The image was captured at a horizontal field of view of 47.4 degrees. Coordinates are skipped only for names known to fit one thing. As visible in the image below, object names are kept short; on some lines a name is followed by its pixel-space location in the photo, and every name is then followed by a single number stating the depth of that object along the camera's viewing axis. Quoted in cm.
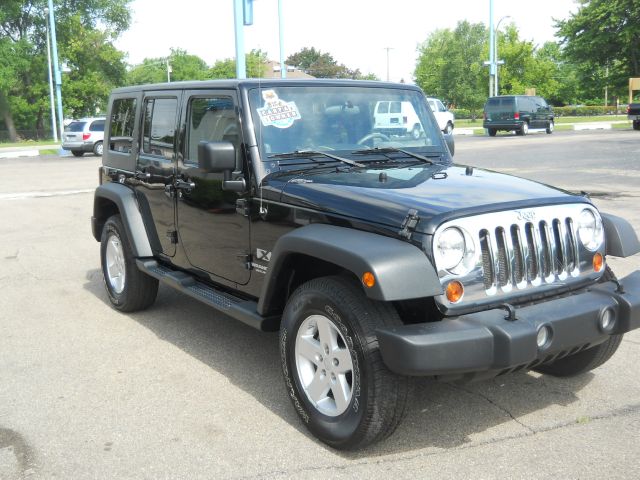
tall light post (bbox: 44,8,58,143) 4441
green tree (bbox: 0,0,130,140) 4955
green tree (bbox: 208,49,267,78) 5693
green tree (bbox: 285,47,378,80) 8531
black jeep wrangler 326
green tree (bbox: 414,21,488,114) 6250
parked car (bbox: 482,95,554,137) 3369
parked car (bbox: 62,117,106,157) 2822
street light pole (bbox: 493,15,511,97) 4384
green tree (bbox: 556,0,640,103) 4984
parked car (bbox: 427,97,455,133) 3346
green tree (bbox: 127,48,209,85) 8424
